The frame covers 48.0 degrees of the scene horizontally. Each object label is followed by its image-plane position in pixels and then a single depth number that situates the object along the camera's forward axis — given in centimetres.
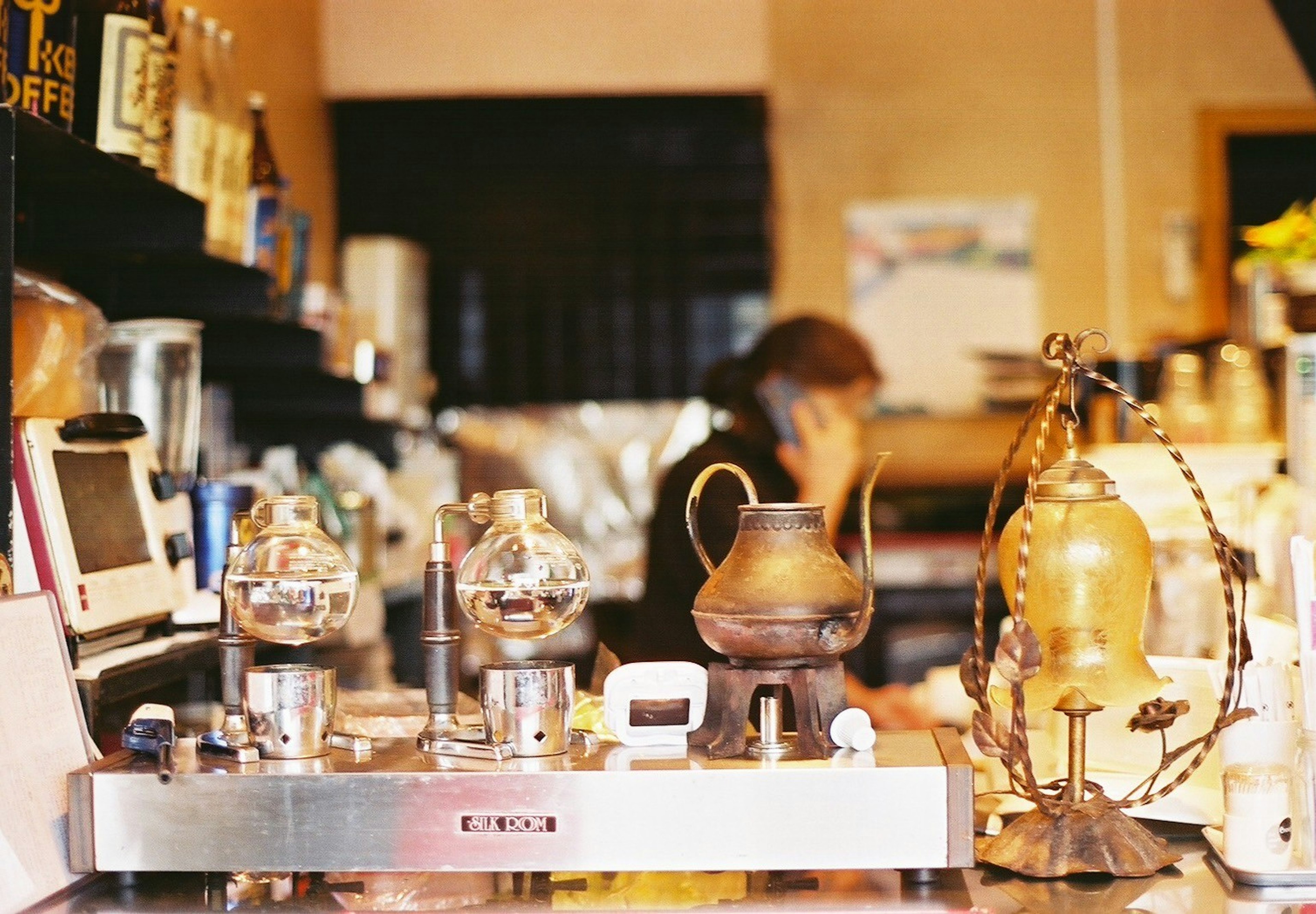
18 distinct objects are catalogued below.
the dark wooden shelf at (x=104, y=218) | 196
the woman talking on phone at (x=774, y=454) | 279
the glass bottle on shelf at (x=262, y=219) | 273
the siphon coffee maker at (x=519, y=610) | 146
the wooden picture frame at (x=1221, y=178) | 562
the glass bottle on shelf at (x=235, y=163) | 257
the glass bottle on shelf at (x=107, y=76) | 189
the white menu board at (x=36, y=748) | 140
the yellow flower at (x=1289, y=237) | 254
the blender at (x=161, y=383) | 223
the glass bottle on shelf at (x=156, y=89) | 197
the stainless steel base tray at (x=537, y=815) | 138
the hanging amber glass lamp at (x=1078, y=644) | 142
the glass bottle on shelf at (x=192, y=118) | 236
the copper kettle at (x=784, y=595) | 142
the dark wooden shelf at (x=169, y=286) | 229
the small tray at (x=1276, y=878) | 146
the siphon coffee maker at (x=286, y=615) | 147
